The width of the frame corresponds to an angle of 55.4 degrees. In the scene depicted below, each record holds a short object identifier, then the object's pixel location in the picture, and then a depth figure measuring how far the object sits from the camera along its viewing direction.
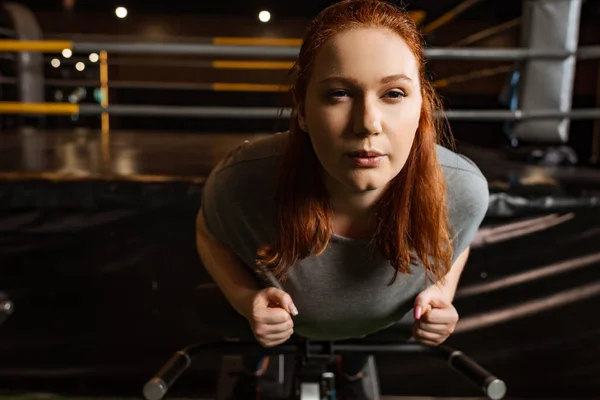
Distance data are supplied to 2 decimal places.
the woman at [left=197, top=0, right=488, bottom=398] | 0.57
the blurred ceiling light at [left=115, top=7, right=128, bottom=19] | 5.19
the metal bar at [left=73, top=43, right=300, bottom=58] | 1.59
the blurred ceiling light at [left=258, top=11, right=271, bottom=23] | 5.27
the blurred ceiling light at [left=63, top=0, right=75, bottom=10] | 5.00
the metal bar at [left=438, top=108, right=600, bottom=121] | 1.53
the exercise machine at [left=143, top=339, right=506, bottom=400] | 0.77
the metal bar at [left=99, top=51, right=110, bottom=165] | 1.78
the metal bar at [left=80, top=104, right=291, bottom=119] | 1.65
